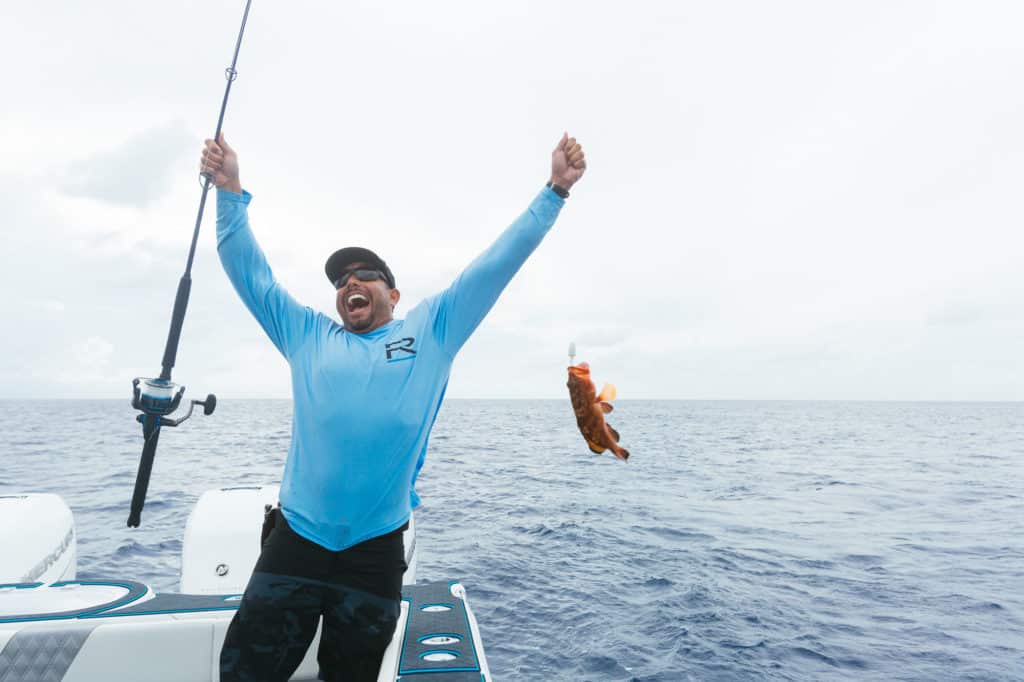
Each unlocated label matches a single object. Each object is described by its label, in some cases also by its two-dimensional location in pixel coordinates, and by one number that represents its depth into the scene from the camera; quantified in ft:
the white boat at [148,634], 9.77
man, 8.27
